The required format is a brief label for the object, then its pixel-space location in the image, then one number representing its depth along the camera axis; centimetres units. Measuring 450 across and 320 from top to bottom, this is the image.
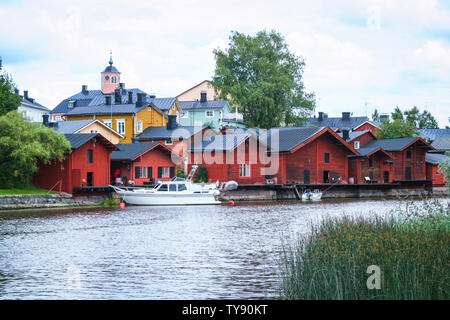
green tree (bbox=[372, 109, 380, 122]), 13938
